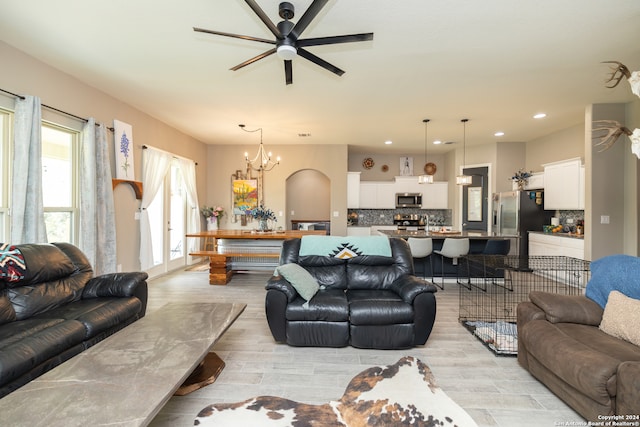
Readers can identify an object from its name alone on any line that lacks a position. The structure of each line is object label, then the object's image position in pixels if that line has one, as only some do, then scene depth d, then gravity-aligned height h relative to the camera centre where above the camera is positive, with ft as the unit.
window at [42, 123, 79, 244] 11.82 +1.20
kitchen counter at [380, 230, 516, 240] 16.43 -1.42
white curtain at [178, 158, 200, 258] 21.55 +0.76
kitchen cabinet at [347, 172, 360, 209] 26.30 +1.82
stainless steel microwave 27.12 +0.87
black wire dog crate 9.82 -4.15
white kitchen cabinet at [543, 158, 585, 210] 16.81 +1.42
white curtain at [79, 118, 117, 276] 12.53 +0.35
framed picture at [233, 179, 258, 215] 24.73 +1.33
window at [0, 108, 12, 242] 9.95 +1.30
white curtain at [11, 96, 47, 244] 9.84 +1.16
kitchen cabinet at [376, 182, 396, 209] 27.17 +1.33
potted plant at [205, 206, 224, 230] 23.98 -0.37
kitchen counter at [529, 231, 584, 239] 16.09 -1.45
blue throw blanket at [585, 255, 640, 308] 7.06 -1.69
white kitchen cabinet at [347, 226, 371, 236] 25.93 -1.81
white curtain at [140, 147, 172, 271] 16.61 +1.07
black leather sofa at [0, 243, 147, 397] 6.15 -2.71
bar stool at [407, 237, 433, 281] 15.79 -1.90
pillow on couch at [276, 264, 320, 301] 9.48 -2.23
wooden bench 17.03 -3.02
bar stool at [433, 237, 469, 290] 15.87 -1.97
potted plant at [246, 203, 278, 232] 18.47 -0.35
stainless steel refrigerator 19.89 -0.38
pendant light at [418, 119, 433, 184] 18.32 +2.10
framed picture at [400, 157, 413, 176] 28.53 +4.21
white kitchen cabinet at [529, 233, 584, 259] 15.78 -2.06
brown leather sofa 5.34 -2.90
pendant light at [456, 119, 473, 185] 18.35 +1.99
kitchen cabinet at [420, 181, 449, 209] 27.37 +1.32
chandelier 24.64 +3.76
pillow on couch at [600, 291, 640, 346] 6.40 -2.40
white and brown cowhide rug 5.90 -4.13
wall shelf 15.69 +1.31
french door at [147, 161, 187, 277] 18.54 -0.84
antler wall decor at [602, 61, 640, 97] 6.99 +2.97
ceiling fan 7.23 +4.21
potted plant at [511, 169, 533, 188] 21.01 +2.18
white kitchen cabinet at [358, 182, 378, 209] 27.17 +1.33
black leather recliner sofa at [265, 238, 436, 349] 9.03 -3.21
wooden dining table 16.89 -2.33
